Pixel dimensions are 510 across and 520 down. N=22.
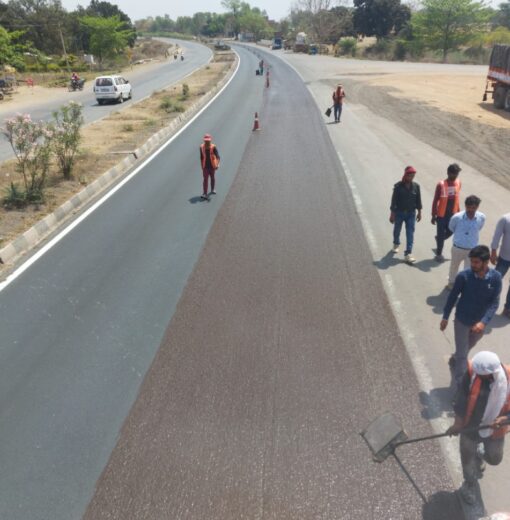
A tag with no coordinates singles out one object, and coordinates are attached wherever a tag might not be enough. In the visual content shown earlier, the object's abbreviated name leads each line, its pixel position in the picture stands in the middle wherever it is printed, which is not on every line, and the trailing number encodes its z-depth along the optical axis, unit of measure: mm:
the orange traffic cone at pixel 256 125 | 19394
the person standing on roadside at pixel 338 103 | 20109
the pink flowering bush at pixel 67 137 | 12703
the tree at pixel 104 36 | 54312
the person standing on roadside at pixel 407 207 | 7660
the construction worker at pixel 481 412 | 3447
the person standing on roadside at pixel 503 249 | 6043
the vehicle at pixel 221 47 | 94688
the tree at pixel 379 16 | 75312
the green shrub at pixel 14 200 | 10891
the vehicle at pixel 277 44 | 91438
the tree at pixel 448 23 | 59562
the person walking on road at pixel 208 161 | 10734
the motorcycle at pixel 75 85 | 38094
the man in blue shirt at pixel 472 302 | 4467
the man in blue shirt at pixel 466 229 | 6129
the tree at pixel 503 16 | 84600
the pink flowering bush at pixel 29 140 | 10758
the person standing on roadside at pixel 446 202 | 7238
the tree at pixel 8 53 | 39094
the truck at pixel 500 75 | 22719
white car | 29016
